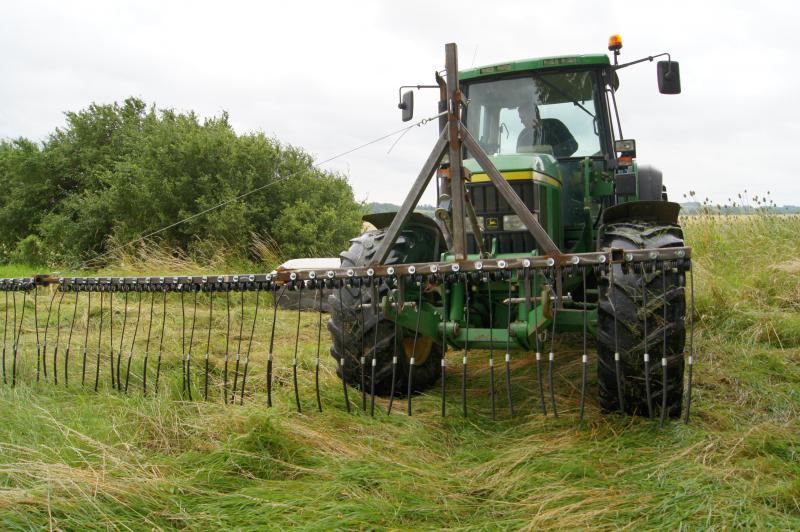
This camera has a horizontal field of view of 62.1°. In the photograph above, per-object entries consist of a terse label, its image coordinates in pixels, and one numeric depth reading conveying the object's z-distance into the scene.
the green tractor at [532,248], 3.20
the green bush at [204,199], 11.06
